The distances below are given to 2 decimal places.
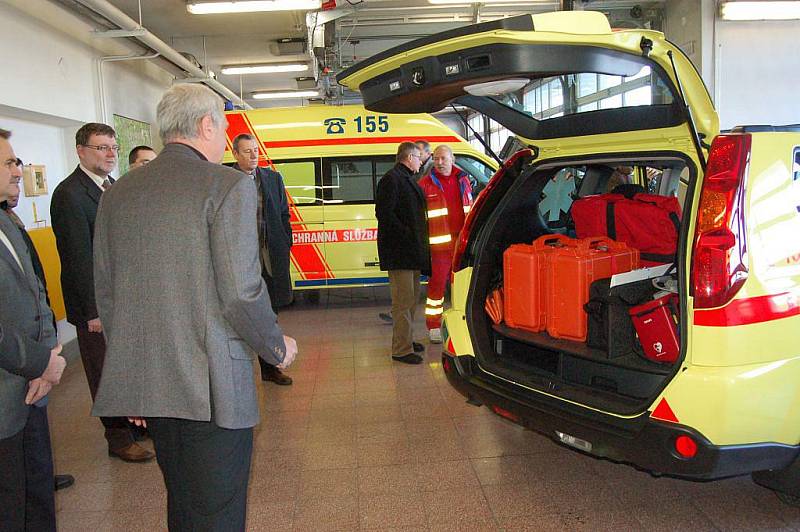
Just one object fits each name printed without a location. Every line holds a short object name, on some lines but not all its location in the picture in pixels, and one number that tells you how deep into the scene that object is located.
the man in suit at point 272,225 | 4.18
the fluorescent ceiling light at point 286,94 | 14.33
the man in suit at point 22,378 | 1.94
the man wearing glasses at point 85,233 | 3.31
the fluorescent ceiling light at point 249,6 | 7.00
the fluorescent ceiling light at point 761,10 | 7.15
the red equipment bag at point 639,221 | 3.26
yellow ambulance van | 7.61
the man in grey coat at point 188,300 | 1.78
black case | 2.79
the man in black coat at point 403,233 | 5.07
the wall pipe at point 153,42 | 6.40
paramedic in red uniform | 5.42
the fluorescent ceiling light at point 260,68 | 10.91
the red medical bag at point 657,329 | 2.63
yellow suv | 2.16
